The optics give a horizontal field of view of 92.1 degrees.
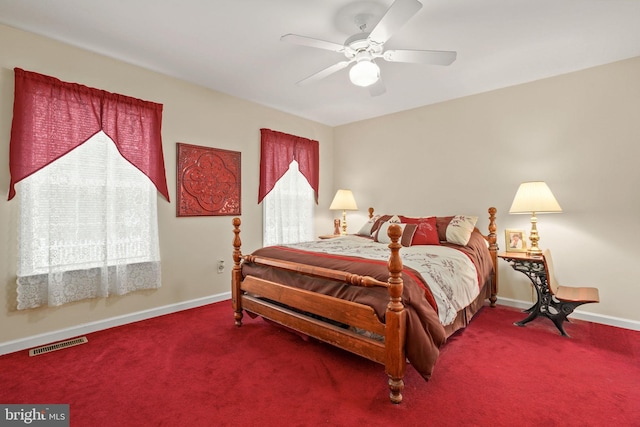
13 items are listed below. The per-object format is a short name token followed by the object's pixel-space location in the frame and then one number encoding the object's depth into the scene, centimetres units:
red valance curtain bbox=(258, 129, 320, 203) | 408
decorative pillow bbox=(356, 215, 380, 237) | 392
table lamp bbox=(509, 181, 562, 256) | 284
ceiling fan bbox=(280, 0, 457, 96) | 196
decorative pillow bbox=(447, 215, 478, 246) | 320
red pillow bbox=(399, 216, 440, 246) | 325
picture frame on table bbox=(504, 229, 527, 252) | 330
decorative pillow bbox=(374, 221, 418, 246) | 322
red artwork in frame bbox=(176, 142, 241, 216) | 335
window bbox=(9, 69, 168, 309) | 241
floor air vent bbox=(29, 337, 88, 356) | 235
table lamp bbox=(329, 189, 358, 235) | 451
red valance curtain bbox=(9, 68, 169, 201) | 237
